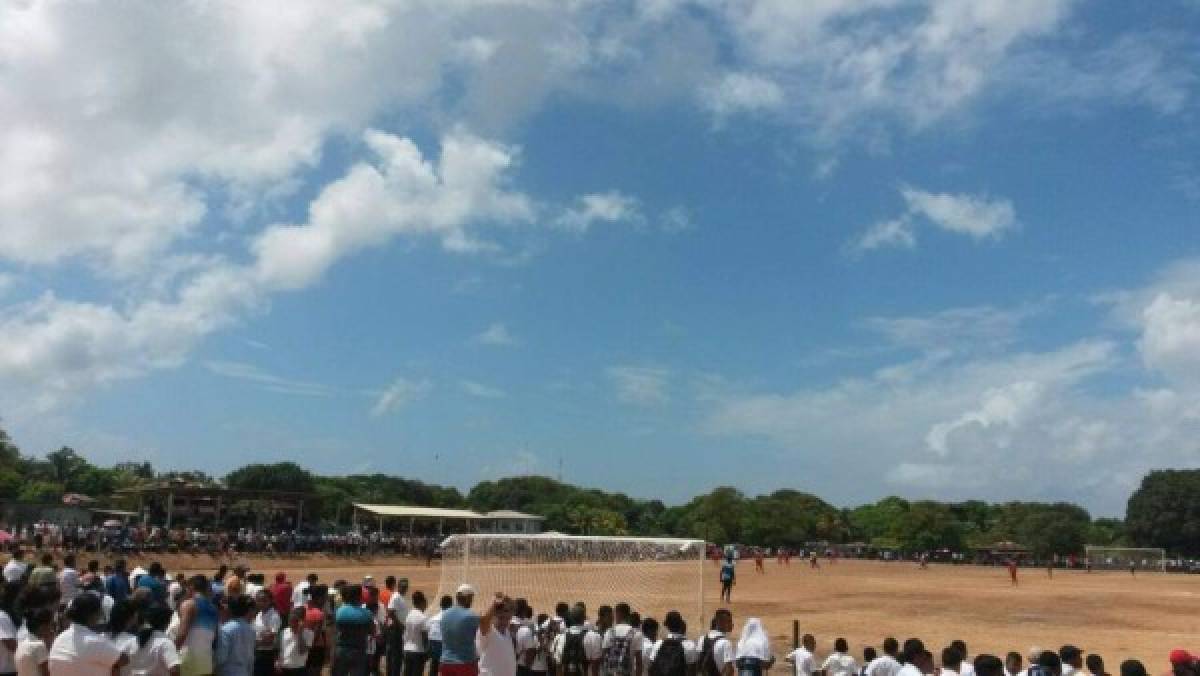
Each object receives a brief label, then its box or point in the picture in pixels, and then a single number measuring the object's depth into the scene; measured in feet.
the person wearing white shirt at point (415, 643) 42.45
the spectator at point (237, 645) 28.55
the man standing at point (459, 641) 30.78
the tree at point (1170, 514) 345.51
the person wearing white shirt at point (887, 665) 34.58
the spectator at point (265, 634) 35.04
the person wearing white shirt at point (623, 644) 38.14
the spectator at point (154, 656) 24.72
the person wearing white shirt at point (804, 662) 39.60
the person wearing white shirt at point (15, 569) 40.67
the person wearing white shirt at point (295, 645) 34.45
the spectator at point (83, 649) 22.30
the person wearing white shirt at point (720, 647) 33.88
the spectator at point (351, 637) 35.35
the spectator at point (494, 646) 30.66
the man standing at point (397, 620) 44.88
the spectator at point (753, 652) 34.06
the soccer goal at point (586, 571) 63.36
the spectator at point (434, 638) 41.35
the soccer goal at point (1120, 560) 274.57
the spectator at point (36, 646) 23.93
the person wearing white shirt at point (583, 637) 40.70
